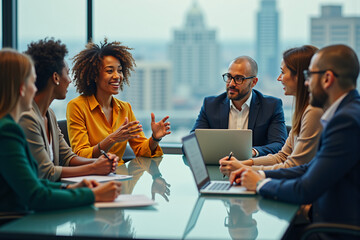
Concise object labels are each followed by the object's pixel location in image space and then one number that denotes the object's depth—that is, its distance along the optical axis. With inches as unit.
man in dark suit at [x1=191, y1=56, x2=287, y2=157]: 142.4
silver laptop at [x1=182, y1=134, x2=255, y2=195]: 88.5
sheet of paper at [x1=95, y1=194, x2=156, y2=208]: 77.1
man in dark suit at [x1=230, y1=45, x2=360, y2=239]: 74.0
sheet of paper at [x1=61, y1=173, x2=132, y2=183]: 95.9
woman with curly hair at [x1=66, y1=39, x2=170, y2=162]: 131.0
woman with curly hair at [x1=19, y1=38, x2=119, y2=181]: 92.5
